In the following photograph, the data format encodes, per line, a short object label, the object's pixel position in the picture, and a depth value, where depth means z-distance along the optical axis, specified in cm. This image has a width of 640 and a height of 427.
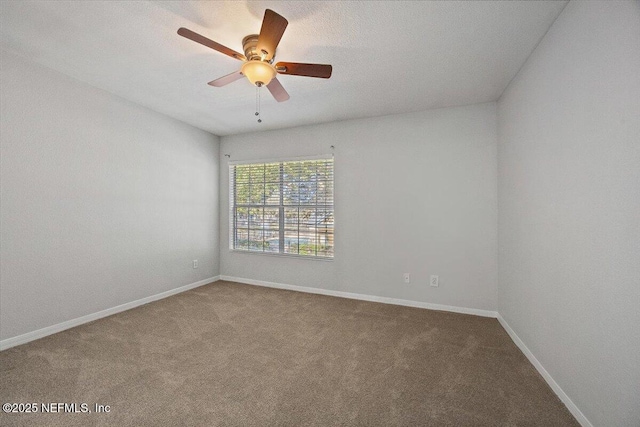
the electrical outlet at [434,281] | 349
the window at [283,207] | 415
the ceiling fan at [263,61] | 171
